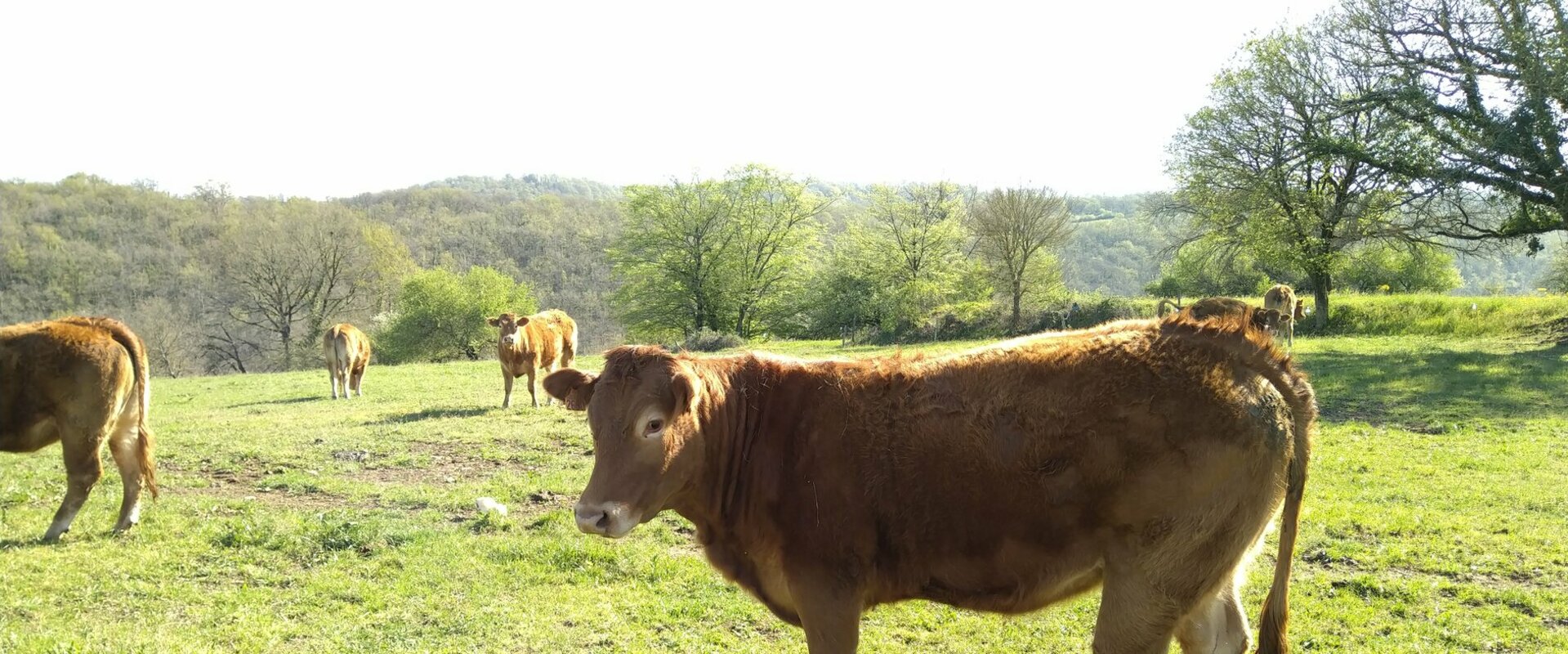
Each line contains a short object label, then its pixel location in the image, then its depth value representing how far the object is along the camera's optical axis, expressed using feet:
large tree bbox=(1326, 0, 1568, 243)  78.89
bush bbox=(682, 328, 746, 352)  130.31
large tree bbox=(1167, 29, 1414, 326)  96.53
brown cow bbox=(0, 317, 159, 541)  27.45
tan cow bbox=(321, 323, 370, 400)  75.25
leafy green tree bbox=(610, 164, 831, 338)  177.99
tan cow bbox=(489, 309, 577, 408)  60.39
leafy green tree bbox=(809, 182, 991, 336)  150.82
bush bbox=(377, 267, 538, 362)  188.96
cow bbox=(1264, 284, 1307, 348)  91.86
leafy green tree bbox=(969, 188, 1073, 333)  137.69
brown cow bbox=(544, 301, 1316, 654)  12.10
